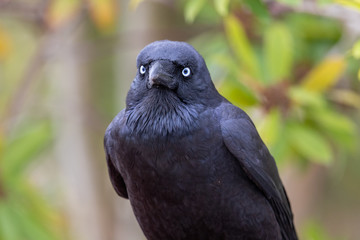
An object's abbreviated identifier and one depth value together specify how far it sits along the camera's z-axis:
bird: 5.50
